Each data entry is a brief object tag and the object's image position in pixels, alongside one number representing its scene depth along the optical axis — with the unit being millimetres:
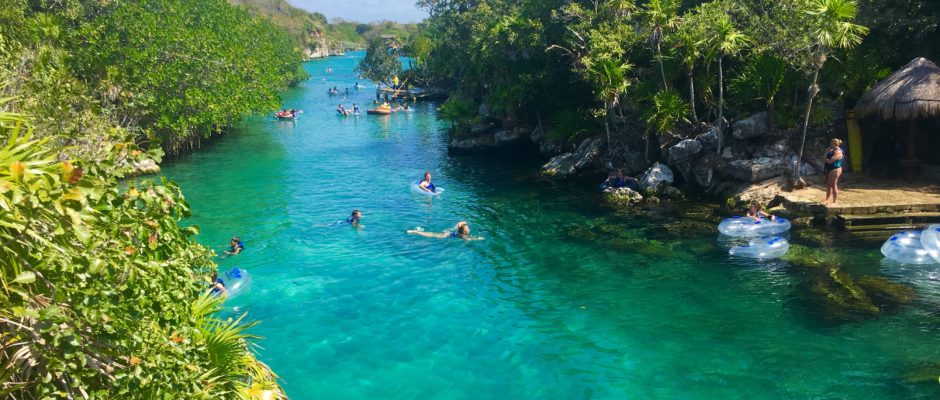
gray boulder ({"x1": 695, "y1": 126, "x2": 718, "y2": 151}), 26125
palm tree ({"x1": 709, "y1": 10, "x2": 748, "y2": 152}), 23484
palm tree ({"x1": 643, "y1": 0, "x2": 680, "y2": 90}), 25406
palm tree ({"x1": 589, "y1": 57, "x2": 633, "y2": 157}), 27422
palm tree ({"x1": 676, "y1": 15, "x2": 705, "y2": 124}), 25062
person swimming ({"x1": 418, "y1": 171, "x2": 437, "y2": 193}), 28891
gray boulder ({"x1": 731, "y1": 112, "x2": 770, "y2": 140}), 25000
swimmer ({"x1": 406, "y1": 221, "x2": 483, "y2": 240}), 22344
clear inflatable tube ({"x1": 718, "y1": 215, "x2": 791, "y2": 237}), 20375
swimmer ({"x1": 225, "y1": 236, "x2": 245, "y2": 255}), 20766
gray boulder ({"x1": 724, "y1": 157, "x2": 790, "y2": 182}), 23953
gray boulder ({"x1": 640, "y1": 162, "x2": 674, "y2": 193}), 26359
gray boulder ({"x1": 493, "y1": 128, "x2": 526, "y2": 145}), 40750
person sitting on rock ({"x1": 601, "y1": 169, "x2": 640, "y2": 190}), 27297
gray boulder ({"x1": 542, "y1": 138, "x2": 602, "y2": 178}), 31609
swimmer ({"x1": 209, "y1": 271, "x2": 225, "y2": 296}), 15742
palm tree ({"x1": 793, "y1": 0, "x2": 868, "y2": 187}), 19781
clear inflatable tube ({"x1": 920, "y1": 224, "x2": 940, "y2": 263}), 17250
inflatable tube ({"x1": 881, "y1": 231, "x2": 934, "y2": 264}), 17406
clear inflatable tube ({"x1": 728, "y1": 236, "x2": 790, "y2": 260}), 18797
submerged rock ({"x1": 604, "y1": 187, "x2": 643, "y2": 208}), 25953
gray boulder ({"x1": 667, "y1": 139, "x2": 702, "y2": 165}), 26266
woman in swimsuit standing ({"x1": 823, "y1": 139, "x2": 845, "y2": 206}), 19859
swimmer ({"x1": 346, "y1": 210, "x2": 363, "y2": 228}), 24000
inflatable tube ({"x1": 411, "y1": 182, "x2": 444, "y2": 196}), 29045
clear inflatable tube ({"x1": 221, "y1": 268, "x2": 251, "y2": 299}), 17125
